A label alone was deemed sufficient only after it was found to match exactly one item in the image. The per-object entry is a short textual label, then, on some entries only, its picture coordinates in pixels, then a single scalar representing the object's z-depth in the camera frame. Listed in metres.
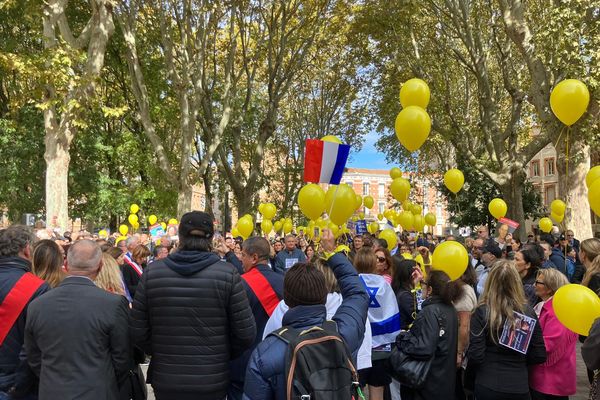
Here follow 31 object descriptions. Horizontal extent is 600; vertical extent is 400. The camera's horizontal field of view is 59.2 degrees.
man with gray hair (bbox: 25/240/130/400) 2.88
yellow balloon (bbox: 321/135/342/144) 5.54
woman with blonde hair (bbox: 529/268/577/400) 3.87
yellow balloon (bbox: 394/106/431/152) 5.41
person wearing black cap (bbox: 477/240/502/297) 7.03
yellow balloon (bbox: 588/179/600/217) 3.67
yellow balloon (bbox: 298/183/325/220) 5.90
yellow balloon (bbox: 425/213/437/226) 9.98
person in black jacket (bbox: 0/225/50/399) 3.13
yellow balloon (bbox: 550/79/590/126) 5.05
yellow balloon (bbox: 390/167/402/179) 9.21
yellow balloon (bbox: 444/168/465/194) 8.69
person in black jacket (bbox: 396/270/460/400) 3.64
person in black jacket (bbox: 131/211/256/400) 3.02
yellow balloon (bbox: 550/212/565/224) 10.15
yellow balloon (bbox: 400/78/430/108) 5.53
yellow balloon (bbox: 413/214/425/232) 8.76
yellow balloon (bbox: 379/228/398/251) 8.47
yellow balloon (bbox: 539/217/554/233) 12.20
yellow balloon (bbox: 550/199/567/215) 10.10
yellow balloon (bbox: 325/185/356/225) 5.17
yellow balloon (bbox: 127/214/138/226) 15.55
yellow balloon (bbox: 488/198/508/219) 10.71
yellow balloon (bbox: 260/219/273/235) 11.17
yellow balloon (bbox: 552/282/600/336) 3.07
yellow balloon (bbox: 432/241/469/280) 4.52
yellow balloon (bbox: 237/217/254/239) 9.08
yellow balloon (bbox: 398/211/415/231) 8.88
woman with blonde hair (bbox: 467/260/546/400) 3.57
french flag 5.36
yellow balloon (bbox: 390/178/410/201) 8.09
